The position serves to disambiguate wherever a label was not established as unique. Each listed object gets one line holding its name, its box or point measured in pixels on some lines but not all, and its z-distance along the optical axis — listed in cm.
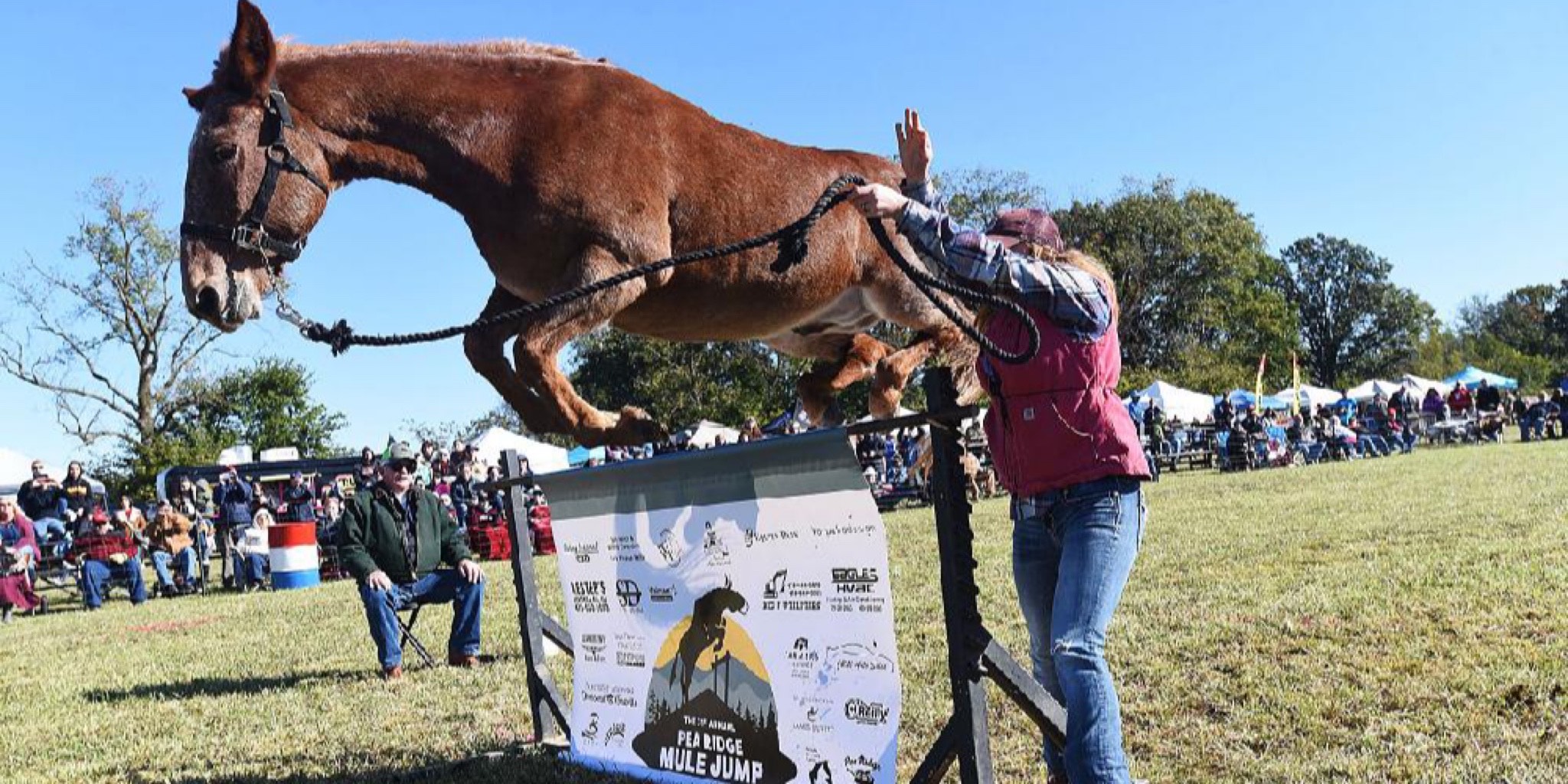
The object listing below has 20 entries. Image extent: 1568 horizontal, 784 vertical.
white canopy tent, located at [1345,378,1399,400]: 4541
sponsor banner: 370
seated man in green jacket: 859
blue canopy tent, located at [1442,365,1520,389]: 4981
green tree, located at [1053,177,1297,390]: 5619
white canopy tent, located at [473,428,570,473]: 2810
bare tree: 3938
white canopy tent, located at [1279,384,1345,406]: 4414
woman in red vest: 331
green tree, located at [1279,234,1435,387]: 8675
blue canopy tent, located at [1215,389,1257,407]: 4059
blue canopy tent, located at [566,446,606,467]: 2538
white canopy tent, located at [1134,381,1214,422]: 3762
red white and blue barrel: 1798
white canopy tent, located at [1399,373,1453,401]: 4544
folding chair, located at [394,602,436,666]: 877
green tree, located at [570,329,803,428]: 3784
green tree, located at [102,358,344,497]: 4359
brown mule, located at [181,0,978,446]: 394
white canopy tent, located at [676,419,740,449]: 2180
